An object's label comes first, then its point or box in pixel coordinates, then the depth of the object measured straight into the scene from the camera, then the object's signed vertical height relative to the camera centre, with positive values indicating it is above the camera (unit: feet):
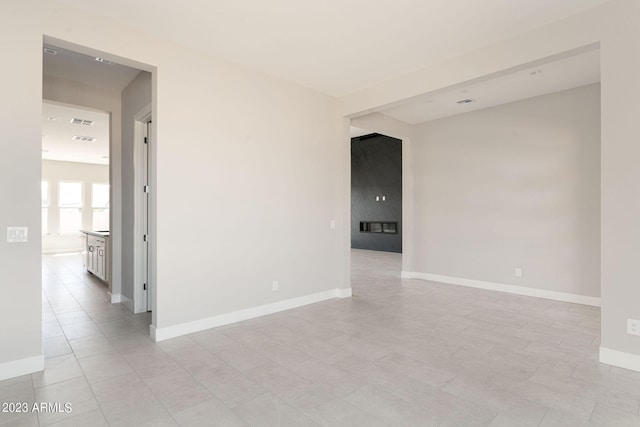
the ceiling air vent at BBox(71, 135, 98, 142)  26.37 +6.00
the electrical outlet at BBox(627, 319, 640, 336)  8.60 -2.94
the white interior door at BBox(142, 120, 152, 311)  14.06 -0.10
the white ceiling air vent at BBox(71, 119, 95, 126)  21.58 +5.99
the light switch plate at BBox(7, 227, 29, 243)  8.34 -0.50
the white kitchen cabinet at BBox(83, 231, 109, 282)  18.31 -2.40
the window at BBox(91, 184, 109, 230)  40.11 +0.95
